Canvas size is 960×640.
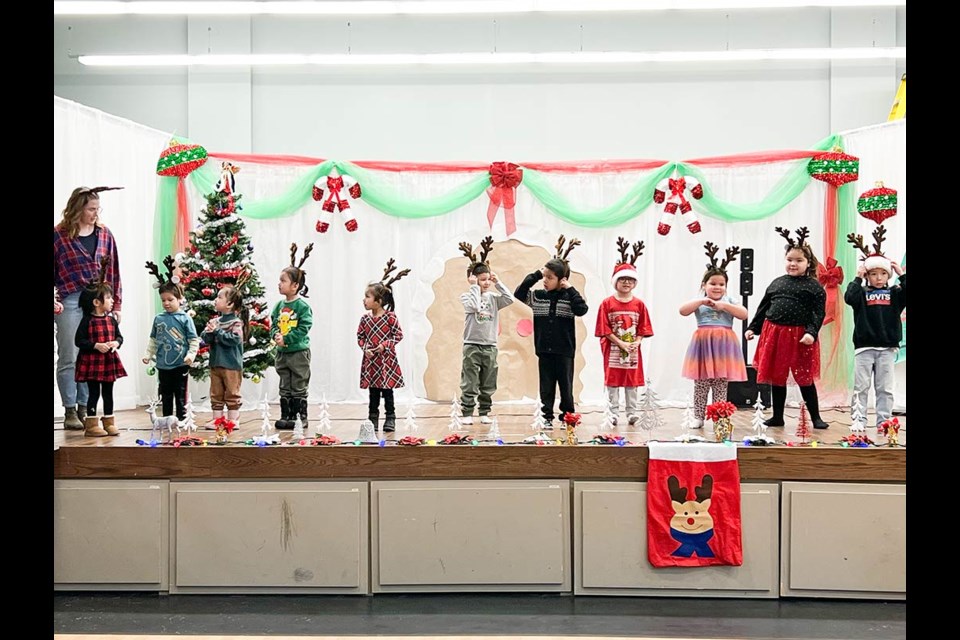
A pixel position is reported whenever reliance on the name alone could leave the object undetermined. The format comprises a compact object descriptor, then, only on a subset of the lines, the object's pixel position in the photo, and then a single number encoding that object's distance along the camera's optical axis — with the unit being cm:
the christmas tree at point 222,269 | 583
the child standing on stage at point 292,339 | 538
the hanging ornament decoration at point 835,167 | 709
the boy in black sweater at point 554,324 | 554
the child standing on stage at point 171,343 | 523
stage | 428
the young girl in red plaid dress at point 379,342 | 533
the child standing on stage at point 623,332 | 563
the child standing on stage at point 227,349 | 531
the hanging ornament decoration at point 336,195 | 738
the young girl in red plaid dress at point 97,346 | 498
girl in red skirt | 530
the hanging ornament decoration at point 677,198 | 727
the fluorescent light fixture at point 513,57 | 752
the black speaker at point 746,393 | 695
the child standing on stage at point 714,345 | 566
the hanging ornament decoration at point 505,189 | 744
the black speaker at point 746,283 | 718
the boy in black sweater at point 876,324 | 524
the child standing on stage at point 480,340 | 578
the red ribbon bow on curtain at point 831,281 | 696
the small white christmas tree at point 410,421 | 498
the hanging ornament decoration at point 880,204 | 602
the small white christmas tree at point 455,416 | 500
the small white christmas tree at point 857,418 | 469
